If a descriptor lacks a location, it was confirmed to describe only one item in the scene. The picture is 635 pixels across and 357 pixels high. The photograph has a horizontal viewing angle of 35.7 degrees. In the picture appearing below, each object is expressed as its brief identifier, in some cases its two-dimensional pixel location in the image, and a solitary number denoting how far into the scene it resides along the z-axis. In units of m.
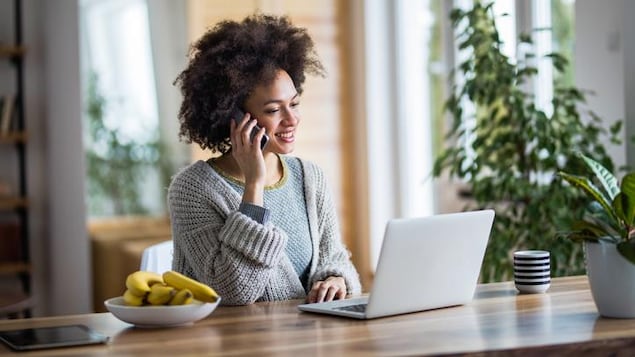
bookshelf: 5.34
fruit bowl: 2.04
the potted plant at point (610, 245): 2.05
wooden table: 1.79
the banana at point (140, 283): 2.11
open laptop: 2.07
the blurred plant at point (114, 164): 6.61
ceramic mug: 2.41
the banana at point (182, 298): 2.08
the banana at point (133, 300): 2.11
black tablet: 1.90
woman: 2.44
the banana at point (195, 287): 2.10
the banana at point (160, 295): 2.09
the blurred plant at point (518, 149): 3.61
